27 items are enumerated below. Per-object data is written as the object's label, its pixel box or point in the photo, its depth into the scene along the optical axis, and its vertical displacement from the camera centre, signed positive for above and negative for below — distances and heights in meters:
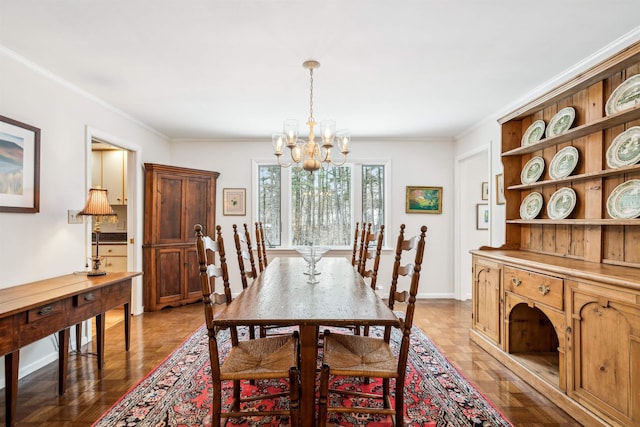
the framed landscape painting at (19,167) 2.42 +0.36
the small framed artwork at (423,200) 5.14 +0.23
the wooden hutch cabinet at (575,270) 1.80 -0.36
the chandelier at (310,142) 2.68 +0.59
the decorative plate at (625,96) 2.11 +0.76
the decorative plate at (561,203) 2.66 +0.09
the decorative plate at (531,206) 3.01 +0.08
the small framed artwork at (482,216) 5.08 -0.02
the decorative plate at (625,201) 2.13 +0.09
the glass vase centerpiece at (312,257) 2.37 -0.30
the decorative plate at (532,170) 3.00 +0.40
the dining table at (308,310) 1.52 -0.46
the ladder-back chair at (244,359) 1.56 -0.73
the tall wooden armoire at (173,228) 4.38 -0.18
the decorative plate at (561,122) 2.66 +0.75
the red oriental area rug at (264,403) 1.99 -1.20
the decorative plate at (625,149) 2.12 +0.42
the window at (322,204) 5.24 +0.17
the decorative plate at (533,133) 2.98 +0.73
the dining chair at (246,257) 2.62 -0.38
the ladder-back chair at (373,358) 1.61 -0.74
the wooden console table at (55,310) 1.87 -0.62
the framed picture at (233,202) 5.19 +0.20
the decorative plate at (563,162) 2.65 +0.42
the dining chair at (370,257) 2.66 -0.36
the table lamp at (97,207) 2.90 +0.07
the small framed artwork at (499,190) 3.84 +0.28
